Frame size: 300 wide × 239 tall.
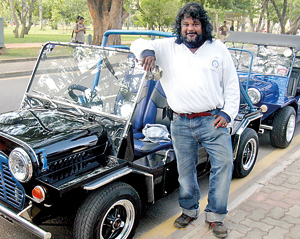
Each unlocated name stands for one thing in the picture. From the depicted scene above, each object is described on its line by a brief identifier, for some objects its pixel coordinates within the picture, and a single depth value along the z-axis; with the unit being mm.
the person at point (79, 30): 15453
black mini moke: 2408
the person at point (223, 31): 28406
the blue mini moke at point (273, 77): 5391
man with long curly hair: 2713
